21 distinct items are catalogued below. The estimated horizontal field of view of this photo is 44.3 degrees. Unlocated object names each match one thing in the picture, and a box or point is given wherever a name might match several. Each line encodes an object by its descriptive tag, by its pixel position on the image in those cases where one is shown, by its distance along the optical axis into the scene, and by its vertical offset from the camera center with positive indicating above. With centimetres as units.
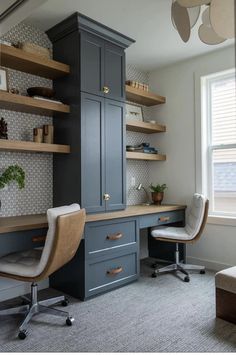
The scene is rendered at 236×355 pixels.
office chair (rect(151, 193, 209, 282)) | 312 -63
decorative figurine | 245 +40
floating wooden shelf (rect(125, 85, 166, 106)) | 348 +101
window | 344 +42
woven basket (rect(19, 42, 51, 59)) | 256 +116
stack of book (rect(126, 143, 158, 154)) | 362 +35
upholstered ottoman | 216 -91
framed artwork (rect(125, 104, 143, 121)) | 380 +85
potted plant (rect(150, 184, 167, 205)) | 379 -24
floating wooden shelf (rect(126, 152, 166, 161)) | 345 +25
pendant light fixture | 154 +94
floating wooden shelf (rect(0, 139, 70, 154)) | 235 +25
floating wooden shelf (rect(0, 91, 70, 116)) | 237 +62
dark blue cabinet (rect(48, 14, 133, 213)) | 274 +59
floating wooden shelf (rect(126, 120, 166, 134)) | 351 +62
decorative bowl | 267 +79
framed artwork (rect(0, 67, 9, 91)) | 248 +83
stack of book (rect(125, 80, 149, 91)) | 353 +113
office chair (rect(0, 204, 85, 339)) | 192 -60
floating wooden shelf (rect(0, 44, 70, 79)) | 240 +100
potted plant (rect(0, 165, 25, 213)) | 235 +0
